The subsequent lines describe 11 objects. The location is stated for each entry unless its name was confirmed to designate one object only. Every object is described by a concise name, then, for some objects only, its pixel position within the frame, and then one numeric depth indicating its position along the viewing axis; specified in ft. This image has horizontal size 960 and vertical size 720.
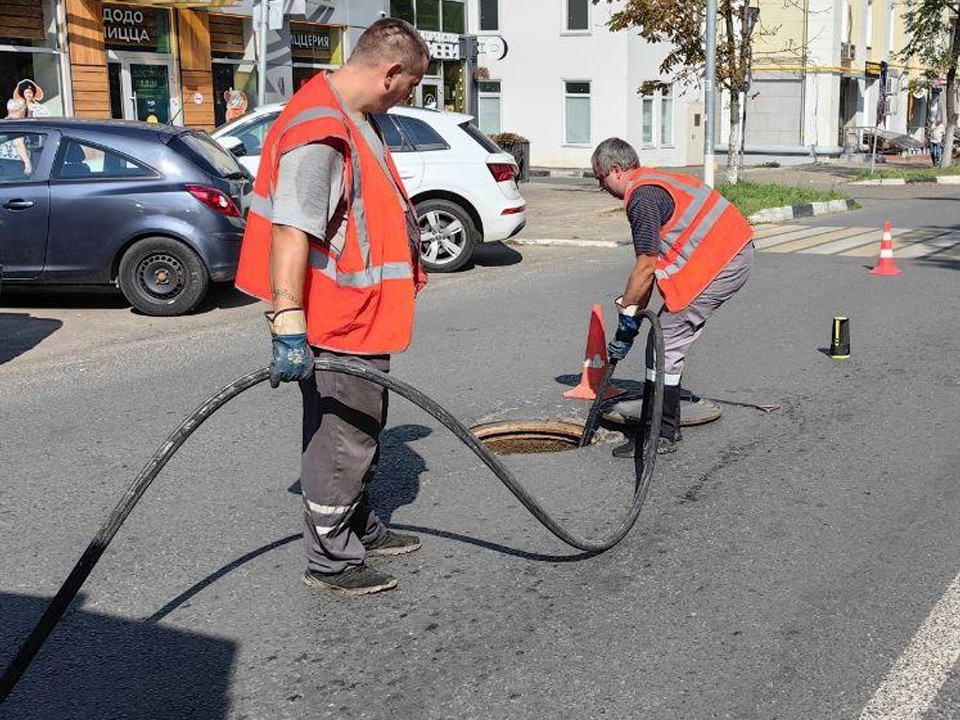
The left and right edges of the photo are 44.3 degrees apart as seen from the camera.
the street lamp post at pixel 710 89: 62.13
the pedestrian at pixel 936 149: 129.80
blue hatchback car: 32.37
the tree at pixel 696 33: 71.01
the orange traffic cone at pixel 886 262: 40.69
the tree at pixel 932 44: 119.24
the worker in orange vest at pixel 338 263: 12.12
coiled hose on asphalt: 10.95
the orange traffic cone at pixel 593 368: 23.26
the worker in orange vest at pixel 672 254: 18.51
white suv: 41.52
